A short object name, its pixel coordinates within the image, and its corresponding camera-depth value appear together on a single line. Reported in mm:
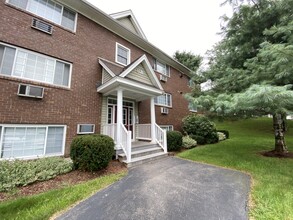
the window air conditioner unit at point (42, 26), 6454
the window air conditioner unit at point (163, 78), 12688
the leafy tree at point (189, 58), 24405
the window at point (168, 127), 12117
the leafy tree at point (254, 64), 4445
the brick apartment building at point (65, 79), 5730
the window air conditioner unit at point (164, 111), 12055
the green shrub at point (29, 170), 4296
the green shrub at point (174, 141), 9195
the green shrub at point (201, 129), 12078
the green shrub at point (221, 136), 14332
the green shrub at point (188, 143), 10495
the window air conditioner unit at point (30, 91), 5717
